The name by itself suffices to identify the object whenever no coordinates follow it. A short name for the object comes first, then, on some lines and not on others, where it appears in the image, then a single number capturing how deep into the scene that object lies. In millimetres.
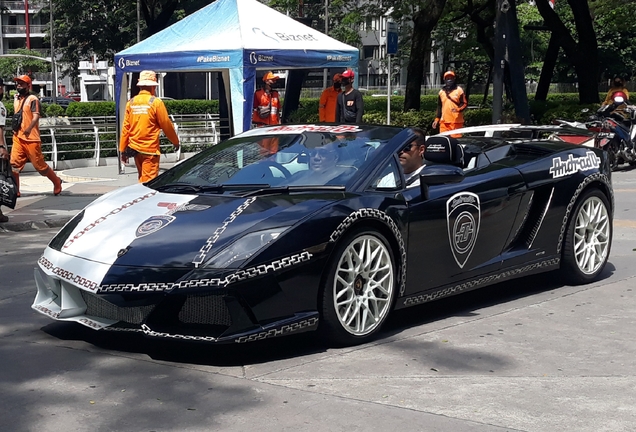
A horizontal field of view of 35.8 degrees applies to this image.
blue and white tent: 15898
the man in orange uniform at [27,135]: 14430
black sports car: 5211
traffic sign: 21703
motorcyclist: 18891
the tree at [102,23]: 58906
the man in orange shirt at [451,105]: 16703
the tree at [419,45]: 25094
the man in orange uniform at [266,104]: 17203
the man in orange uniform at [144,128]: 11289
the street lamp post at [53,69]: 67069
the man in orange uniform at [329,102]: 16281
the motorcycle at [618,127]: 18062
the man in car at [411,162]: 6180
